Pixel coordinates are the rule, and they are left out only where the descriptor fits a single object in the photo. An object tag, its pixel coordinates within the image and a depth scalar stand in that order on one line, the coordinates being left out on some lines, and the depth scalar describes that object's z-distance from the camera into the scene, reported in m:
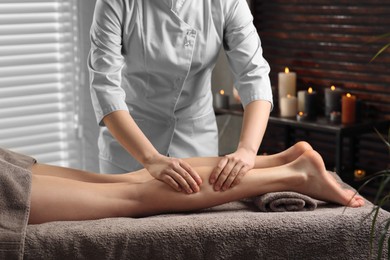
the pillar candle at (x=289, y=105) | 3.77
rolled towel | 2.08
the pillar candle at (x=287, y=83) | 3.87
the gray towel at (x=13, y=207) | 1.83
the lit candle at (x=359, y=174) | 3.69
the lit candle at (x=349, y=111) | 3.54
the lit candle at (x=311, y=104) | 3.73
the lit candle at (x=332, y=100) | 3.67
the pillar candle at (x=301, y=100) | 3.79
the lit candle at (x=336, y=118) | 3.57
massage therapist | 2.36
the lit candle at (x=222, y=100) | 4.01
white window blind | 3.88
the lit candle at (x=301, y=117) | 3.67
